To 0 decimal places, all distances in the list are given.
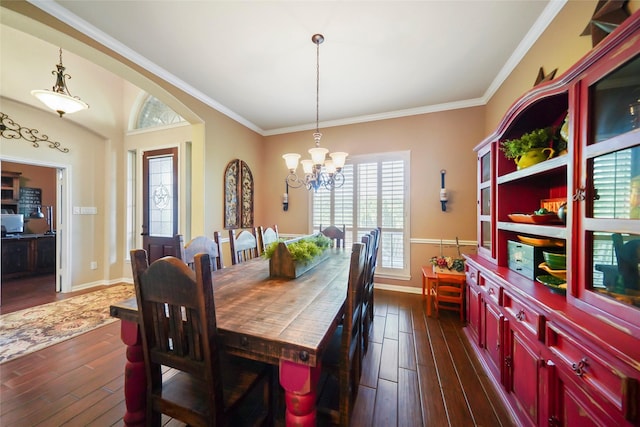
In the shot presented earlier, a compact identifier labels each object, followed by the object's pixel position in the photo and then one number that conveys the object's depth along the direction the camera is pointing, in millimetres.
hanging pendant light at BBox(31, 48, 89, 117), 2225
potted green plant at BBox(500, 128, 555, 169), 1533
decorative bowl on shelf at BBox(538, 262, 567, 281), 1322
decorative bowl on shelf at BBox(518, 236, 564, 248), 1476
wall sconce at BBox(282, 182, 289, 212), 4293
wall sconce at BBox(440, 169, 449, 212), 3312
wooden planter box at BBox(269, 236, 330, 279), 1779
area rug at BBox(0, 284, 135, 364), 2123
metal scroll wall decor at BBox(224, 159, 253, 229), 3635
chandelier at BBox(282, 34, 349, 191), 2156
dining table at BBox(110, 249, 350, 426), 918
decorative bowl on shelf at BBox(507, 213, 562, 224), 1441
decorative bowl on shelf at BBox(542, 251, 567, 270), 1335
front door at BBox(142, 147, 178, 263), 3725
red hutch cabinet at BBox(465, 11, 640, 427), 824
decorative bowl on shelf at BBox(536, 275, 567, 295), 1239
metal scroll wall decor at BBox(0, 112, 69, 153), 3000
